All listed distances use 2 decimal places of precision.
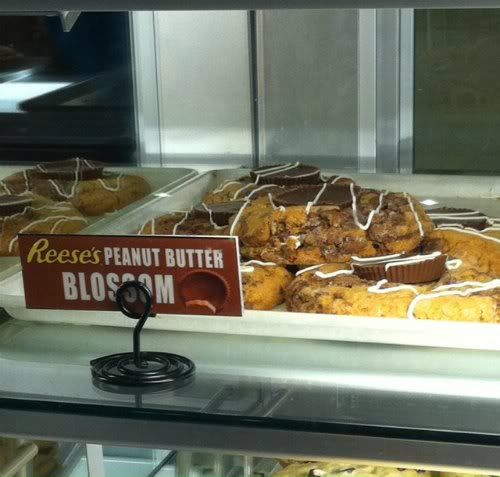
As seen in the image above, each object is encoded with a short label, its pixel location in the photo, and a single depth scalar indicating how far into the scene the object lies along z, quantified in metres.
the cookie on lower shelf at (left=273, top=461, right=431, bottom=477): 0.64
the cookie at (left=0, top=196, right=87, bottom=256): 0.81
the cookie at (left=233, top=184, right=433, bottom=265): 0.76
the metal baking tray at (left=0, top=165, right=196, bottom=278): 0.83
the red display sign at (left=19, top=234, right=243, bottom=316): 0.65
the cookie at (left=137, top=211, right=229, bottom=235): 0.79
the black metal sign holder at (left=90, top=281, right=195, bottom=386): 0.67
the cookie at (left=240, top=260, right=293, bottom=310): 0.73
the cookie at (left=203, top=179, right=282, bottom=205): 0.81
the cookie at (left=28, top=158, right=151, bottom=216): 0.84
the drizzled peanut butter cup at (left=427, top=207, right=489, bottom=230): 0.79
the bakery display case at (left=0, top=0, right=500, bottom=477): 0.64
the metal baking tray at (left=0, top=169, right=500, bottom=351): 0.68
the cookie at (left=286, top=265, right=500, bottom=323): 0.69
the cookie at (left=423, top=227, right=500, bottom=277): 0.74
